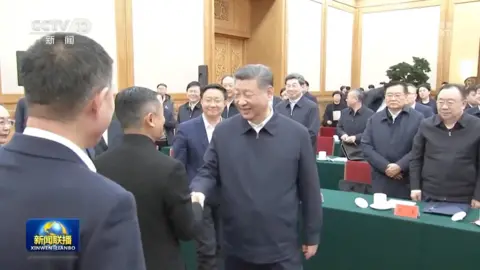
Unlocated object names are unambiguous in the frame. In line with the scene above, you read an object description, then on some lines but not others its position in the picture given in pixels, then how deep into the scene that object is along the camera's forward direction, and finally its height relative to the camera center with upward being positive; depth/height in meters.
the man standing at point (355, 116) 5.28 -0.43
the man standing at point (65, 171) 0.61 -0.13
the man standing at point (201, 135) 2.77 -0.35
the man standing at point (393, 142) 3.30 -0.48
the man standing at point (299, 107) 4.77 -0.28
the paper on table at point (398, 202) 2.48 -0.75
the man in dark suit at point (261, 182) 1.83 -0.44
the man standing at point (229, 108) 4.18 -0.25
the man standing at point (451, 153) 2.78 -0.48
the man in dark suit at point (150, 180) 1.42 -0.33
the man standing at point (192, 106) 5.18 -0.28
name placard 2.37 -0.73
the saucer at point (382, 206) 2.54 -0.75
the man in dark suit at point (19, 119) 3.46 -0.30
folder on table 2.41 -0.74
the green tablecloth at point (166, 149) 4.91 -0.79
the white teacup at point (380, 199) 2.57 -0.72
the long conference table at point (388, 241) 2.16 -0.89
